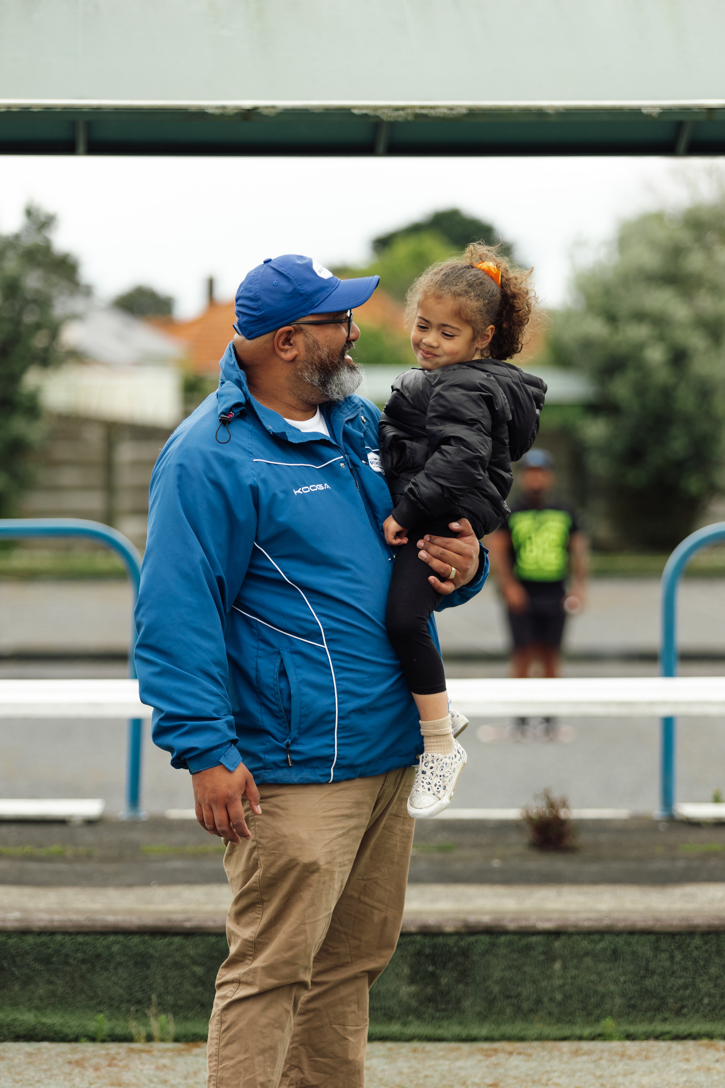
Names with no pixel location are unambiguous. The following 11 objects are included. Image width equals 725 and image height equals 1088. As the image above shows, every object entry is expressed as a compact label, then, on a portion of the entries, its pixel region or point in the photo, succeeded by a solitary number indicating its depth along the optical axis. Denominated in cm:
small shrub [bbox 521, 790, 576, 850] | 917
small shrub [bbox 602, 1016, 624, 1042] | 654
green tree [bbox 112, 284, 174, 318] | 15075
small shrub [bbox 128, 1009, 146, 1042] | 647
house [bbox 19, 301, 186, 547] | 4012
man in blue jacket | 457
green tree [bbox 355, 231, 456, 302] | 9825
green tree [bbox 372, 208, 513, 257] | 14275
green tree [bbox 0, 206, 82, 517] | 3912
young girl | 500
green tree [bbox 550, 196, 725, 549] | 4247
